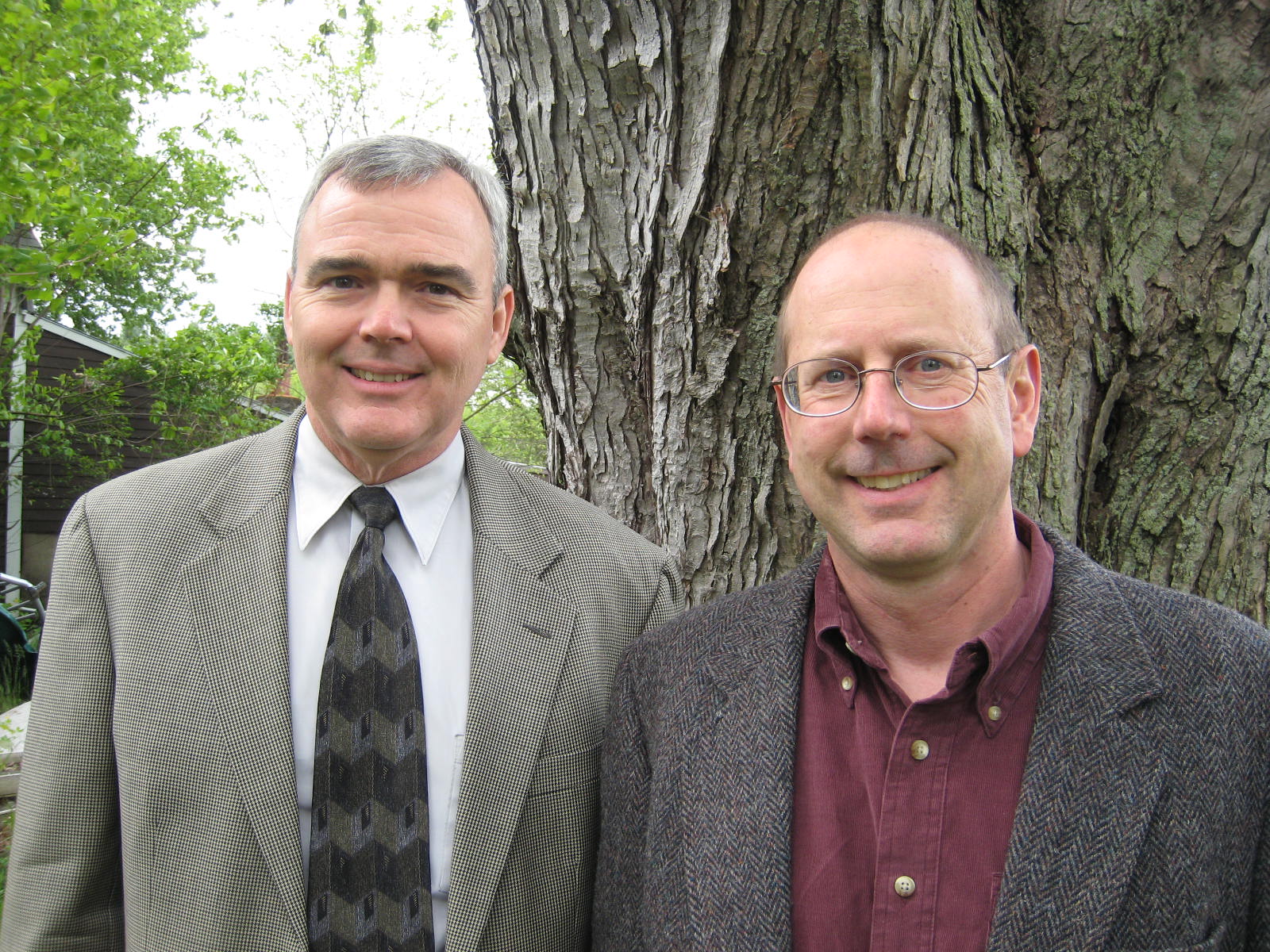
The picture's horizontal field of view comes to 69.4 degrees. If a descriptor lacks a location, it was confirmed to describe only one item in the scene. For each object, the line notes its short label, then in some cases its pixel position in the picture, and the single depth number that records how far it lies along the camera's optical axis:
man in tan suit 1.78
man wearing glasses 1.47
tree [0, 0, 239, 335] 5.06
